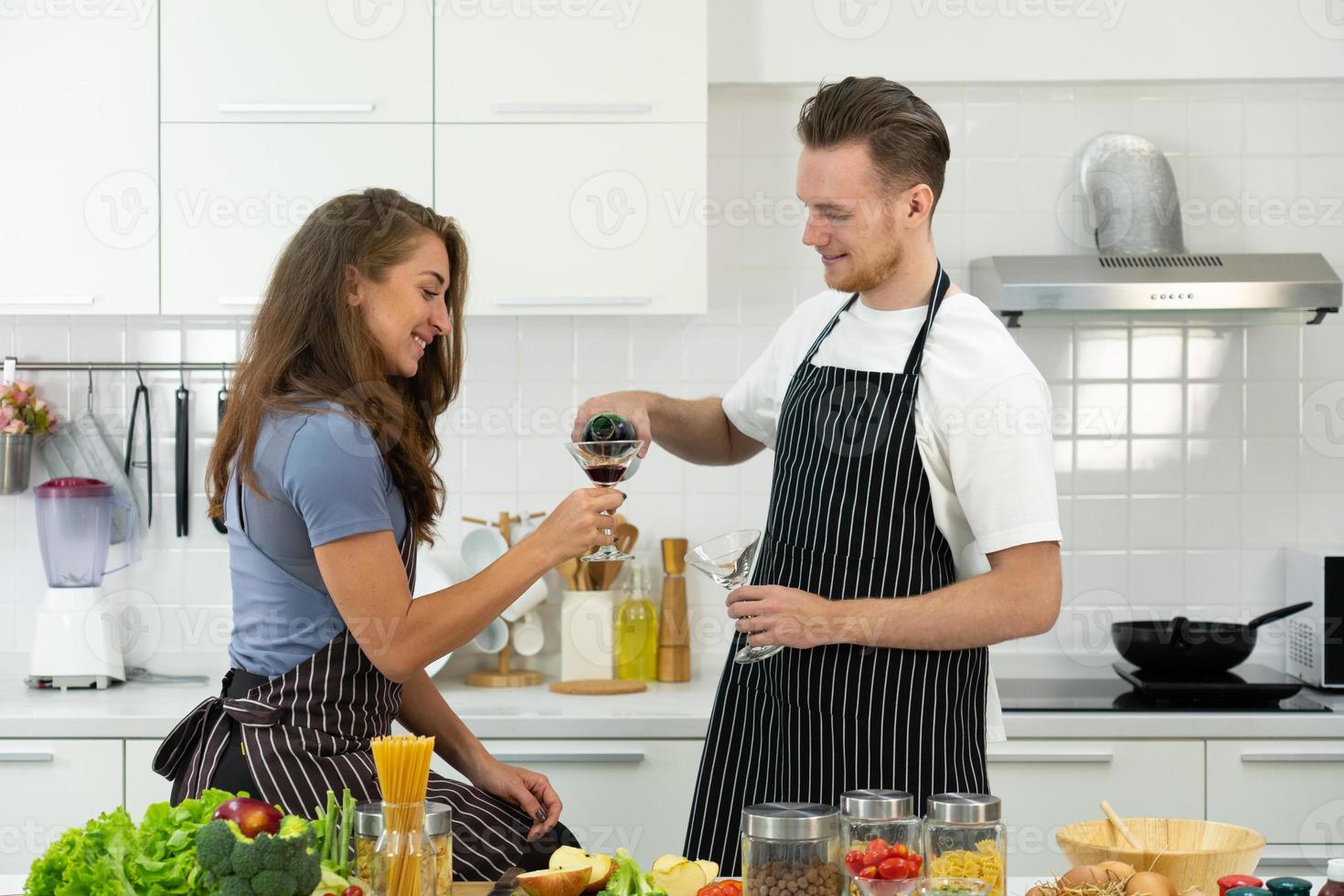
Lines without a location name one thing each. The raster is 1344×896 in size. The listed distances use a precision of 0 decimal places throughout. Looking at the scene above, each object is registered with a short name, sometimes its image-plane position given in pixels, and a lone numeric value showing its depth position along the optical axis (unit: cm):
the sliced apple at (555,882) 140
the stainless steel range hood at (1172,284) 289
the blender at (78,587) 303
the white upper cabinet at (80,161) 290
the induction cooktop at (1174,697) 278
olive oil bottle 314
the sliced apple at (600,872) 142
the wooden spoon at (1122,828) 150
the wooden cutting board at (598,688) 301
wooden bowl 145
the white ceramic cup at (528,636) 320
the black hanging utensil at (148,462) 325
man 179
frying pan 286
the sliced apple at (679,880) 142
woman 167
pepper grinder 313
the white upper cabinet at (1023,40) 321
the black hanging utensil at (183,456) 324
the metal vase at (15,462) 319
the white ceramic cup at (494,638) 314
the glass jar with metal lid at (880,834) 130
